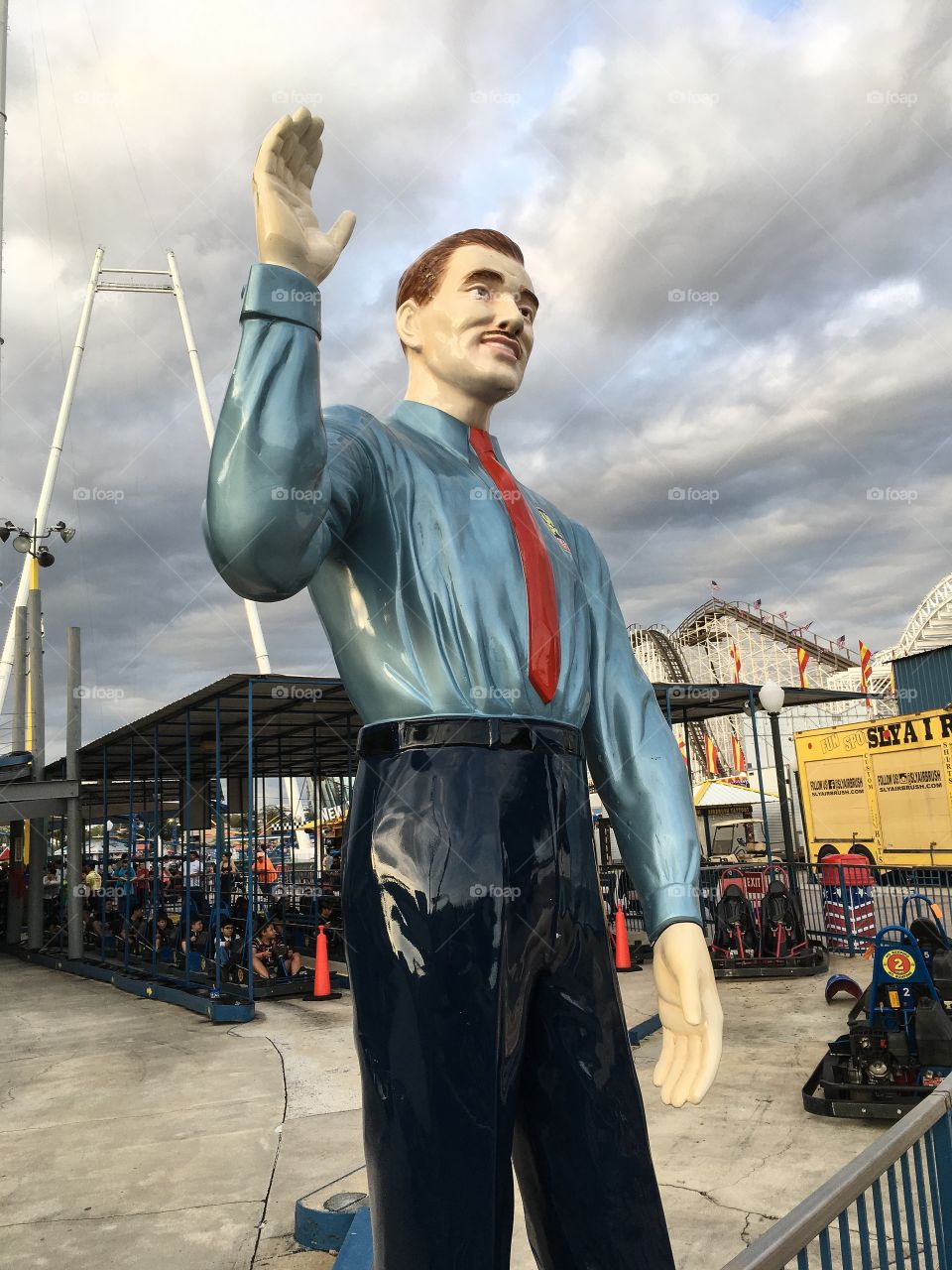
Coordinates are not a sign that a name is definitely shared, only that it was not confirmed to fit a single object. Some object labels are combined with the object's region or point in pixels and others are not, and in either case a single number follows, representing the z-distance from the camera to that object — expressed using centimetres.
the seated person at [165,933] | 1325
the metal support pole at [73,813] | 1264
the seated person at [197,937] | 1169
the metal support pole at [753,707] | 1085
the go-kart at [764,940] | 966
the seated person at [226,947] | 1039
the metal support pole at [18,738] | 1452
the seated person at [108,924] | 1456
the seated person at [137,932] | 1343
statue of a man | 137
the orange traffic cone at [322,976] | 999
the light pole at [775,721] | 983
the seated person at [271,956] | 1076
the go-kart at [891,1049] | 532
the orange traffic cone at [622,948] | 1072
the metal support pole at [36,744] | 1425
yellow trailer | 1534
